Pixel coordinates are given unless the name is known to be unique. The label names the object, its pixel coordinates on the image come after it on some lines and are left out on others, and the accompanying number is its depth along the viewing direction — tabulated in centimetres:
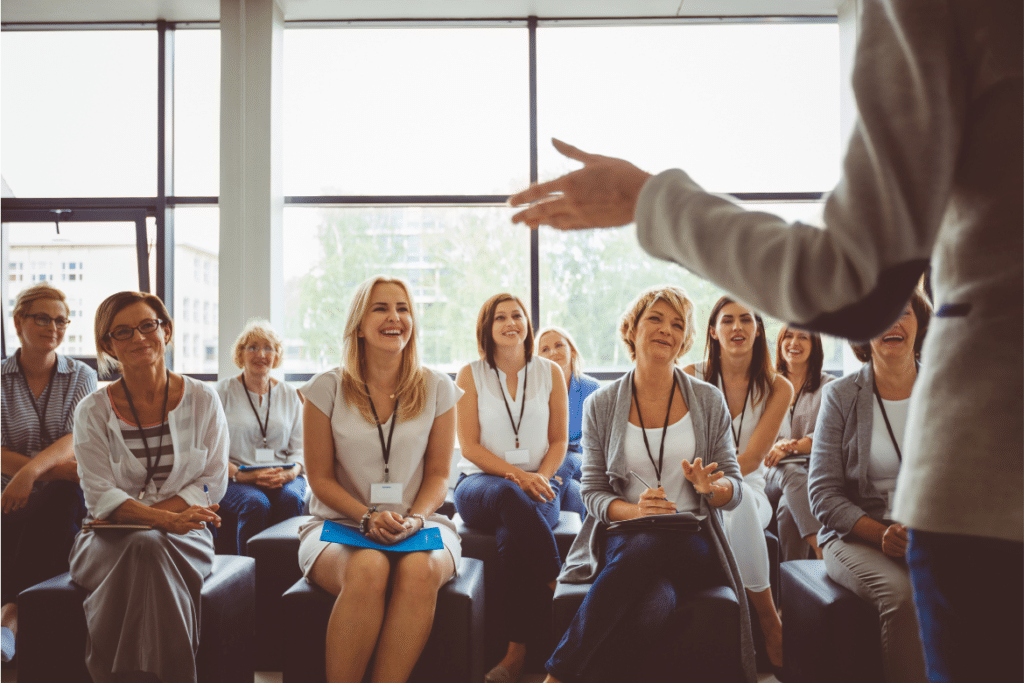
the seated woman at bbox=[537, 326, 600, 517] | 392
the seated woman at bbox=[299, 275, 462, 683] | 212
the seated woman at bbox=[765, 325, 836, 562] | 313
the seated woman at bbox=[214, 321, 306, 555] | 356
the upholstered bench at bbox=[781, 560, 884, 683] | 205
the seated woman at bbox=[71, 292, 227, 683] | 216
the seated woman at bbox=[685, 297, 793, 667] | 291
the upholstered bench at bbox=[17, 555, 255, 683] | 220
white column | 543
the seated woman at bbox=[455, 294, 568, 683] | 286
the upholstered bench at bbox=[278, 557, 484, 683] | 217
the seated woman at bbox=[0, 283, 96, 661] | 299
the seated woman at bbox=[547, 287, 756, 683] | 214
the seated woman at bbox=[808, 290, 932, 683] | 226
